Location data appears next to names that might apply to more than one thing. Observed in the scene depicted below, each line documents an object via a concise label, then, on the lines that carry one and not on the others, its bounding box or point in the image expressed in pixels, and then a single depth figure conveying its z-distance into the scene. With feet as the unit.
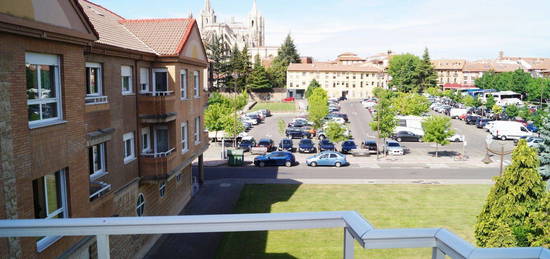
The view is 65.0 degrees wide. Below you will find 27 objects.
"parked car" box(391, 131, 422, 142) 163.53
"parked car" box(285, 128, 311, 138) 165.89
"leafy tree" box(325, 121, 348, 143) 134.72
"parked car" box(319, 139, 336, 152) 136.98
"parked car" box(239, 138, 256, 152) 139.44
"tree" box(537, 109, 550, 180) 70.49
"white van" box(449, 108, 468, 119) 222.69
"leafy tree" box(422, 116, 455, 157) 130.72
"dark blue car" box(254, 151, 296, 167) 117.50
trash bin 116.98
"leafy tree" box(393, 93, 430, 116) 209.30
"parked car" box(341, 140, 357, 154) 137.39
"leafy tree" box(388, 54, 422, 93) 336.49
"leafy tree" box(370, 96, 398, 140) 138.31
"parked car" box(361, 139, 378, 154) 141.38
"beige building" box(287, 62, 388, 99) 335.47
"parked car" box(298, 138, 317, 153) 138.51
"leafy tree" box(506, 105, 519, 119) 207.41
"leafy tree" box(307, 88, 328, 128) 160.58
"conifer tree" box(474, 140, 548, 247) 49.15
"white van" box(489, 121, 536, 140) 163.73
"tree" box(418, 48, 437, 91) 334.44
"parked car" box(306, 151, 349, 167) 117.91
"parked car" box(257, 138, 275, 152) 140.77
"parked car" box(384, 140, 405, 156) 134.82
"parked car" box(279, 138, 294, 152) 139.54
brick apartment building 25.02
